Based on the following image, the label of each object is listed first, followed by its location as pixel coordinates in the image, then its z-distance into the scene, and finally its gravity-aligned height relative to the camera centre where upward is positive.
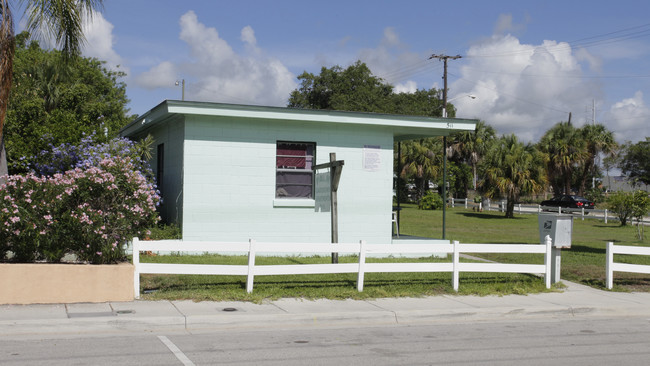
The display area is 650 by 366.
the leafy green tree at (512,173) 36.22 +1.04
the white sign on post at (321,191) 16.06 -0.11
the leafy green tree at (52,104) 19.41 +3.78
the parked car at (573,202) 46.00 -0.73
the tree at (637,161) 75.31 +3.99
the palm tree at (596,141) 46.38 +3.81
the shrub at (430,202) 42.94 -0.90
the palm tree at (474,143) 49.50 +3.74
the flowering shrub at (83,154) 15.92 +0.71
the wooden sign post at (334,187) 13.21 +0.00
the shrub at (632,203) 26.72 -0.39
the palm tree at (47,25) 11.25 +2.86
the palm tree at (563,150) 44.34 +2.99
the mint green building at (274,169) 15.10 +0.42
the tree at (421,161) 46.75 +2.12
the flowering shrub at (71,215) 9.48 -0.52
